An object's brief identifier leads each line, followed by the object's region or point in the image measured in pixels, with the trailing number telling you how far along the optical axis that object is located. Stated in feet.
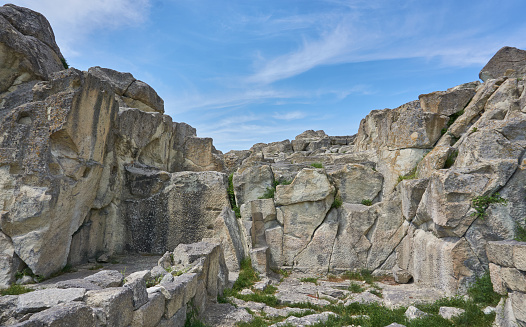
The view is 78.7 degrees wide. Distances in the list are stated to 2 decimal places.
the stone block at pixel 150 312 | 14.37
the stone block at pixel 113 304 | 12.48
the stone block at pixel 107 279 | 15.94
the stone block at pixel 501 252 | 18.54
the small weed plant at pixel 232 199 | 38.60
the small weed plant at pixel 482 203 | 24.00
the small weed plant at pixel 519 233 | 22.55
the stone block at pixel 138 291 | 14.71
